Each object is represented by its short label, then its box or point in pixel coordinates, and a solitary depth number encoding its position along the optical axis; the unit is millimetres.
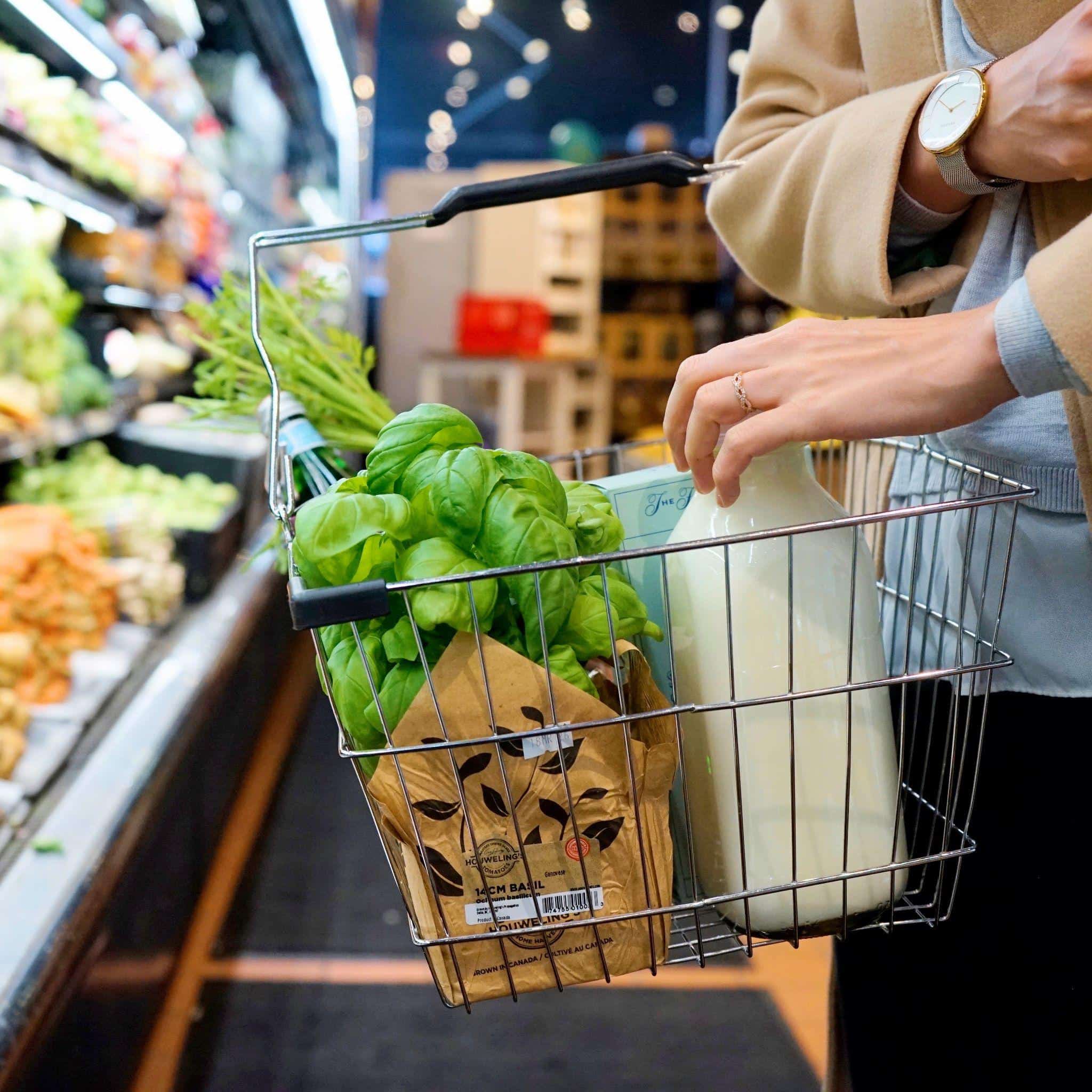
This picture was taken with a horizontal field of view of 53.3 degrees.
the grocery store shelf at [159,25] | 3387
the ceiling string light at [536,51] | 9172
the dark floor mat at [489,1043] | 1854
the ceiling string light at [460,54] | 9414
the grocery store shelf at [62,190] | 2285
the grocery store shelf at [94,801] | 1358
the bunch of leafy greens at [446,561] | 607
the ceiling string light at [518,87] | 9398
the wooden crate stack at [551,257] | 7699
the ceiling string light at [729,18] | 8703
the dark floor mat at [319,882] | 2295
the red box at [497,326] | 6695
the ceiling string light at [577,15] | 8852
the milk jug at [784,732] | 695
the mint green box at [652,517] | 769
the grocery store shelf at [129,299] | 3436
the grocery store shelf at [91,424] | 2328
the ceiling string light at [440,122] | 9898
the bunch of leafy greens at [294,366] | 953
